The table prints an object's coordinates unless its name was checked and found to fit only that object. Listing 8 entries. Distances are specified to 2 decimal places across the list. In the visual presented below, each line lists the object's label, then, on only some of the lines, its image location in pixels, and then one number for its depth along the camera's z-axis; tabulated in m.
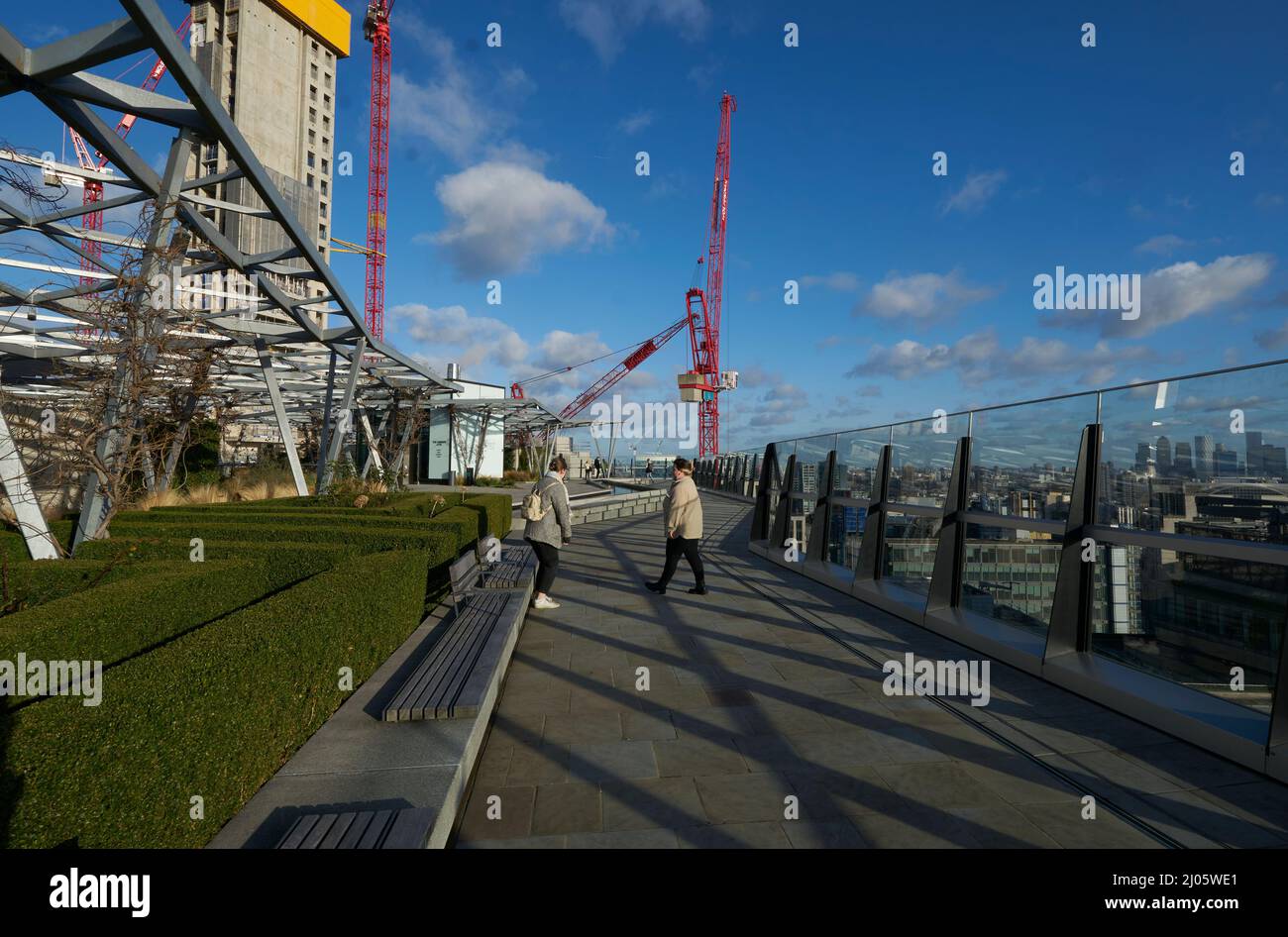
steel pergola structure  7.12
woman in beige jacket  8.09
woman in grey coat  7.20
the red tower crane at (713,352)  69.56
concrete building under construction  69.12
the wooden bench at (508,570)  7.50
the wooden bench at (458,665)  3.78
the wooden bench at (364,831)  2.37
